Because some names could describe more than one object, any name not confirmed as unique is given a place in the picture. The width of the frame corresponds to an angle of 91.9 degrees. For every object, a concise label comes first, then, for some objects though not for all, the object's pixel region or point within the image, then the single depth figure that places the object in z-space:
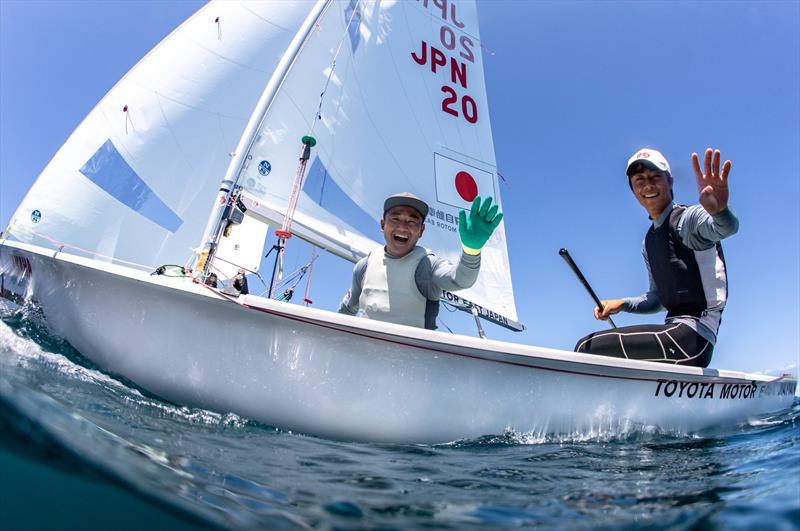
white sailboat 1.82
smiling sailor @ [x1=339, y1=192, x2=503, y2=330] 2.44
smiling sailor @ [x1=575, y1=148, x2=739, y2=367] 2.51
